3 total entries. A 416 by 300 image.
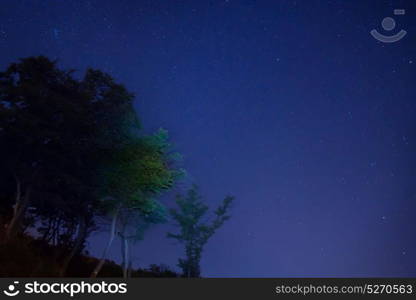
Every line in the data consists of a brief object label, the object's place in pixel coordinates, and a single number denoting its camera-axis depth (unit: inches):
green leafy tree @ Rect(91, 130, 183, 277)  816.9
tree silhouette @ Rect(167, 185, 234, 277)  1160.8
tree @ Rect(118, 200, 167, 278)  882.8
